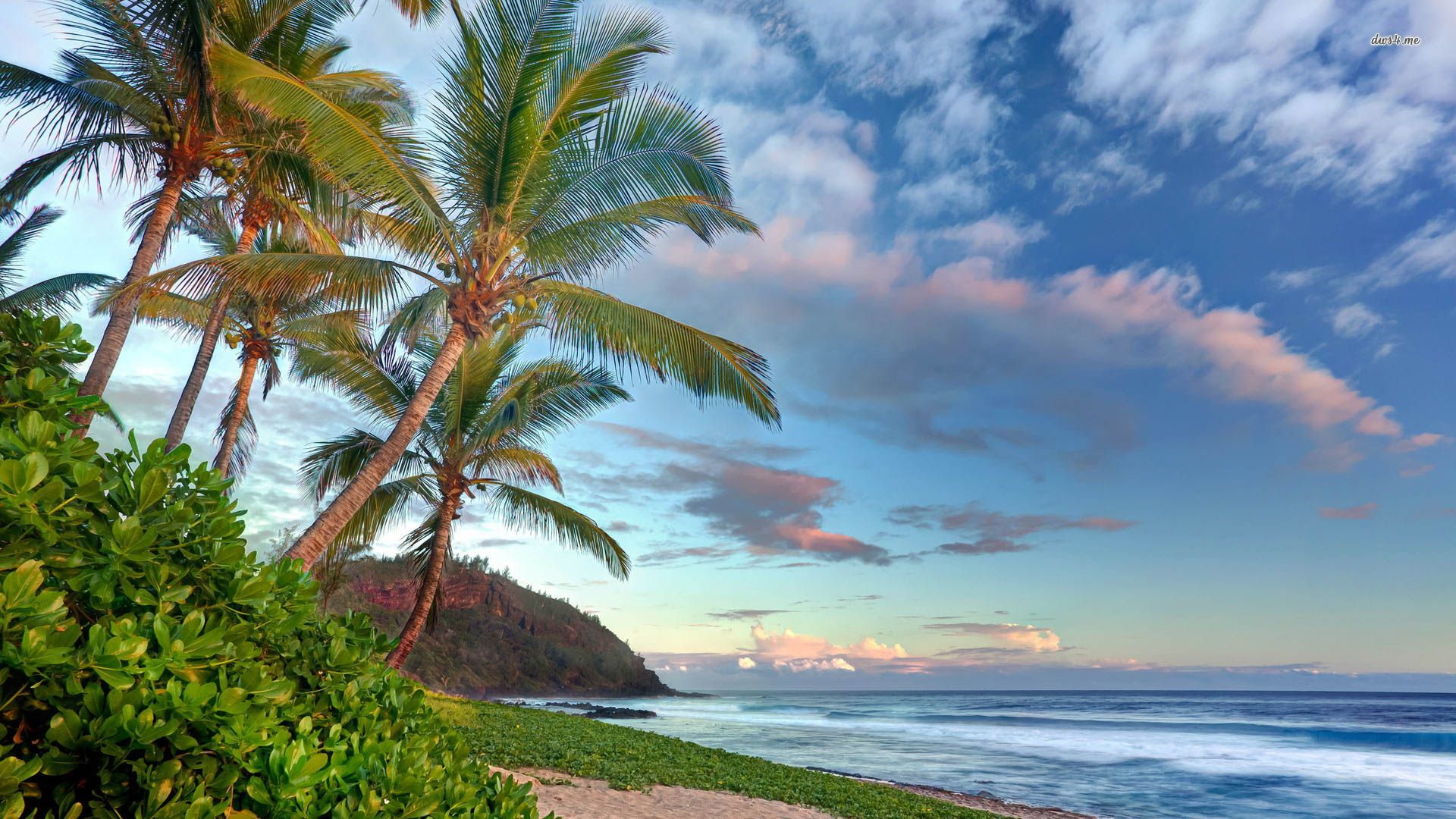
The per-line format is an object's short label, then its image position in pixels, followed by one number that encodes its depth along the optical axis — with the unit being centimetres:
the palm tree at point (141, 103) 955
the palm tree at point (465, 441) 1427
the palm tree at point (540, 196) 862
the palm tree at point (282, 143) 1068
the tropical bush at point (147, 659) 123
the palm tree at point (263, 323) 1275
